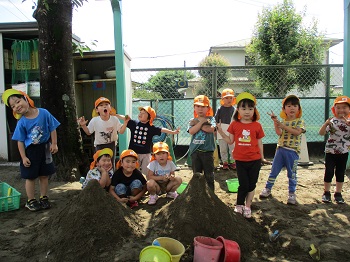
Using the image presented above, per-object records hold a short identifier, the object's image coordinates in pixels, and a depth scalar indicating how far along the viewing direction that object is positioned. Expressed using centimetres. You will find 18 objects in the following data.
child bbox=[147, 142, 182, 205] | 466
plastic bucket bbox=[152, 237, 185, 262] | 274
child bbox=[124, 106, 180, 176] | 506
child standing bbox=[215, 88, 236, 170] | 635
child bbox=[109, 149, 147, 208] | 451
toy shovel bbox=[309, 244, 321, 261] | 295
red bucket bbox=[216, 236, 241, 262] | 260
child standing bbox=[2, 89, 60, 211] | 420
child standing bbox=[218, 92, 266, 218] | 400
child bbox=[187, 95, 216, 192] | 450
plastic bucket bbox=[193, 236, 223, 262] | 263
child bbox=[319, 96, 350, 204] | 461
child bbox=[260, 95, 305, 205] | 457
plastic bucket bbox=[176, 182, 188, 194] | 511
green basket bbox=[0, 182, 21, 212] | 425
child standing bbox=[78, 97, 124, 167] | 511
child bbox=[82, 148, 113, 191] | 445
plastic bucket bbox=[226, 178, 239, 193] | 520
